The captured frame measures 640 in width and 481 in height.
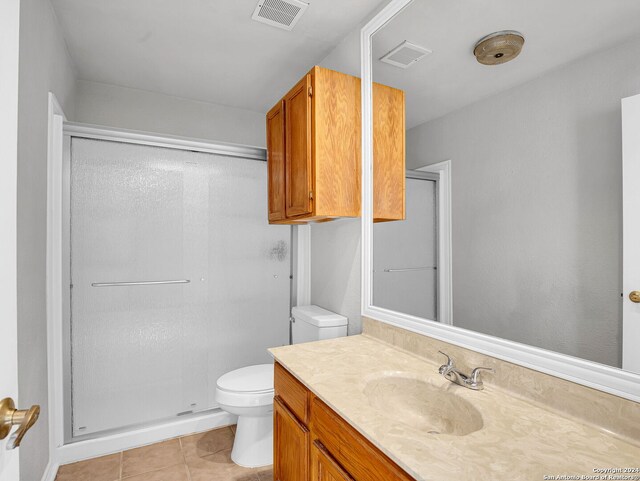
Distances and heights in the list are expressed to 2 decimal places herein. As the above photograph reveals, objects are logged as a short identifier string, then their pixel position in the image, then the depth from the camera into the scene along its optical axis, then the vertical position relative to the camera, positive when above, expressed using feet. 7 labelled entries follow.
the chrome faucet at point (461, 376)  3.48 -1.48
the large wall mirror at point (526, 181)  2.64 +0.62
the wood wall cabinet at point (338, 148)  5.22 +1.58
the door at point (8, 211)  1.91 +0.20
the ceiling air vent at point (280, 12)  5.63 +4.10
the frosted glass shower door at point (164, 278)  6.58 -0.81
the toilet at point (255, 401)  6.00 -2.90
